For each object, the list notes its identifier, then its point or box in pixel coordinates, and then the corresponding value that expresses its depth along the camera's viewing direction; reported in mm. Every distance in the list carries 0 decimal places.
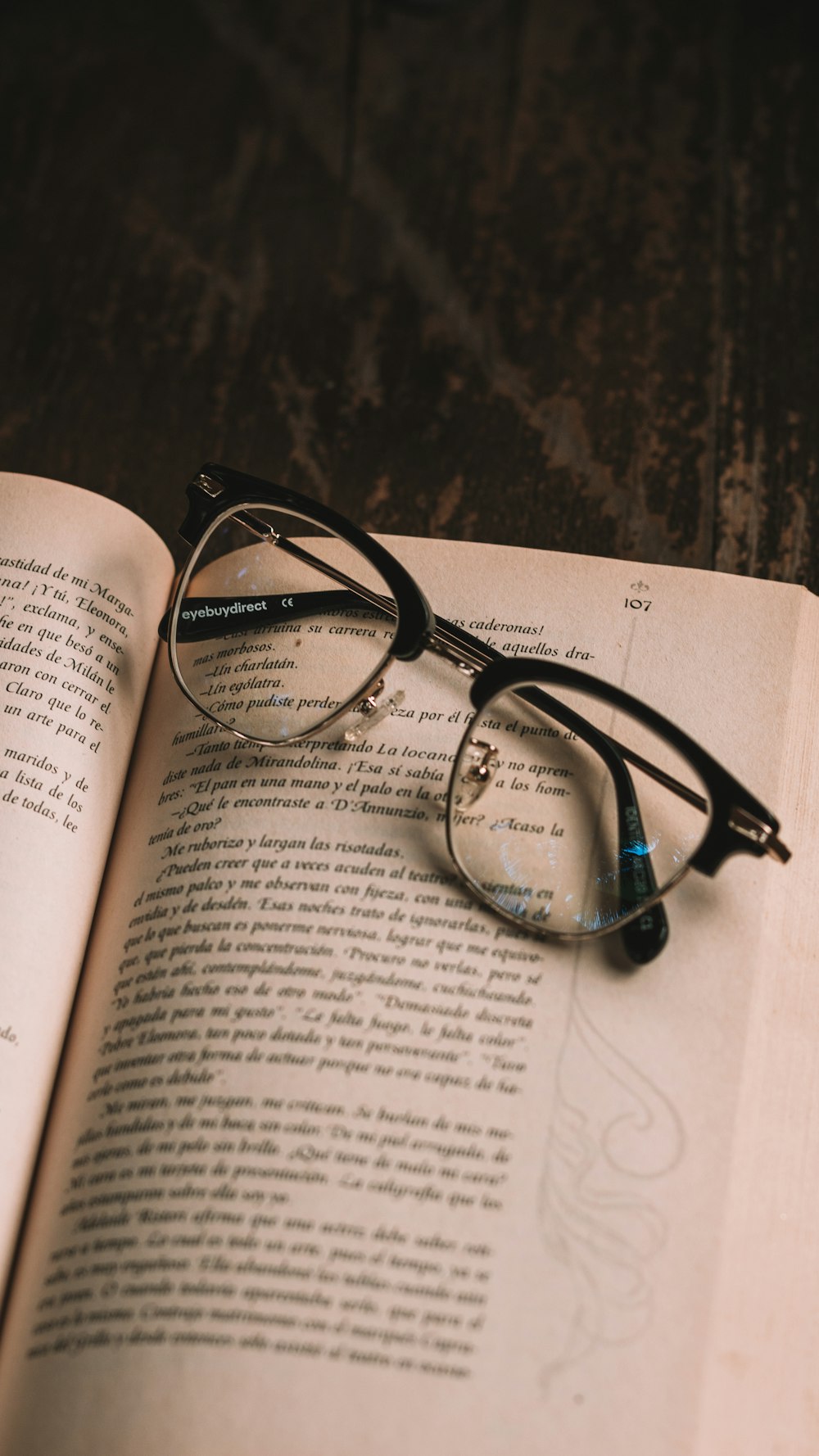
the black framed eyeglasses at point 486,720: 566
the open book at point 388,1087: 536
